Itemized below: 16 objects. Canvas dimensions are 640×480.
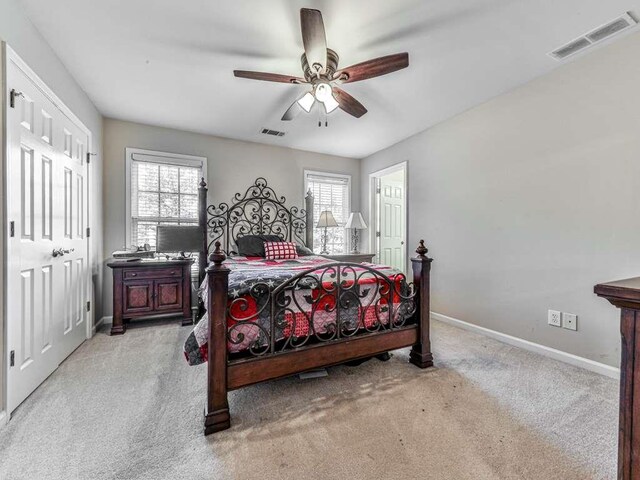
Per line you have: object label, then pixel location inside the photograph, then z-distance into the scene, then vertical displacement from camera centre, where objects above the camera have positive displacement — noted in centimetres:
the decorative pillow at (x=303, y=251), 411 -20
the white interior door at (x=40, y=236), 173 +0
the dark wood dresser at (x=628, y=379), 79 -40
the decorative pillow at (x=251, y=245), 391 -11
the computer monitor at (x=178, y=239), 338 -3
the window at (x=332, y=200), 492 +67
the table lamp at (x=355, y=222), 455 +26
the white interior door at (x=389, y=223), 502 +28
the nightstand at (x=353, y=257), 431 -30
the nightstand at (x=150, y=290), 313 -62
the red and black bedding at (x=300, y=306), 172 -48
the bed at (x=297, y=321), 161 -58
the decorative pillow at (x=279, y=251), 376 -18
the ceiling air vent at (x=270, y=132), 390 +149
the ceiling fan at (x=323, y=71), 179 +125
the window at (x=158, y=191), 368 +62
